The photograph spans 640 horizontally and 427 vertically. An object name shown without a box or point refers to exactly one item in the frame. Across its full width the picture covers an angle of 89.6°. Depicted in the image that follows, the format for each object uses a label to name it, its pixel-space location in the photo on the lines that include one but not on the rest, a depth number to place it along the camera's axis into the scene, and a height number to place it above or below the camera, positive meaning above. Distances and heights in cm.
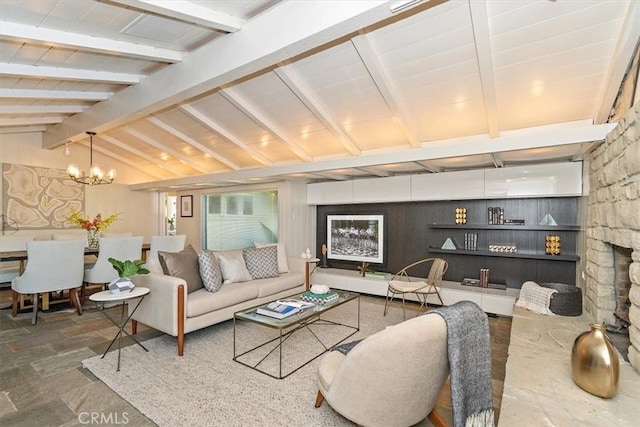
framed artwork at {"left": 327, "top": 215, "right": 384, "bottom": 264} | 551 -45
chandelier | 486 +57
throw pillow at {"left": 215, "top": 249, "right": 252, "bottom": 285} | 396 -70
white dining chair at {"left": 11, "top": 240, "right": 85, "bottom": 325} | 380 -72
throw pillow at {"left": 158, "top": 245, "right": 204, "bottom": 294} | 347 -61
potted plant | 289 -59
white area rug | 211 -134
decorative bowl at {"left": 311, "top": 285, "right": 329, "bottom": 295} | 351 -84
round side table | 276 -75
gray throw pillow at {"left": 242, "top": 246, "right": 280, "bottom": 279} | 432 -69
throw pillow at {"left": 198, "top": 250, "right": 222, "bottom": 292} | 356 -68
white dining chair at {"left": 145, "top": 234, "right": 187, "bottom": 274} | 505 -51
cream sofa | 302 -96
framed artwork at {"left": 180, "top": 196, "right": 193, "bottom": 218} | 764 +13
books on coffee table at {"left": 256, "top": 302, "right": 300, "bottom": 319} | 285 -90
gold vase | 180 -85
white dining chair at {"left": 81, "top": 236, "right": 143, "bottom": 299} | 441 -64
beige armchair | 159 -85
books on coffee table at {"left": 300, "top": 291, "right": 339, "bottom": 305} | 330 -90
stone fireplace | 206 -13
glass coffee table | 272 -134
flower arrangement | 503 -20
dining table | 381 -57
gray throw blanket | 161 -79
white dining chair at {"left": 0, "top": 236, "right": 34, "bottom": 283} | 439 -55
